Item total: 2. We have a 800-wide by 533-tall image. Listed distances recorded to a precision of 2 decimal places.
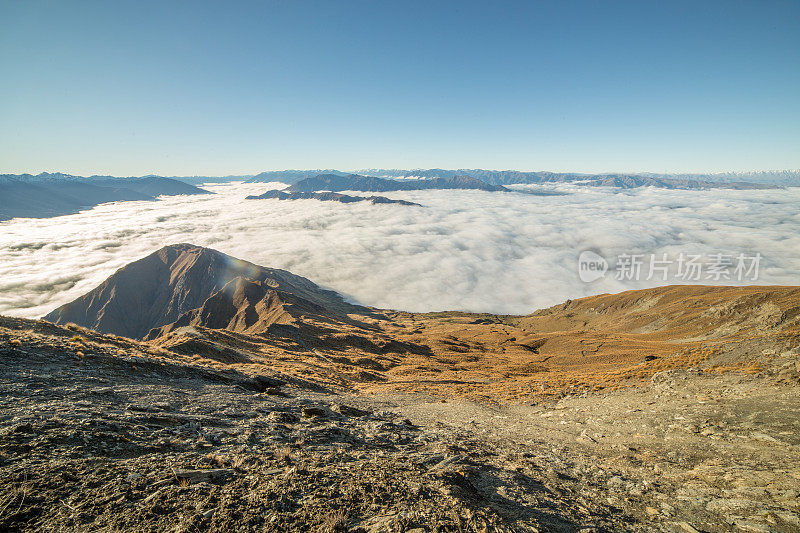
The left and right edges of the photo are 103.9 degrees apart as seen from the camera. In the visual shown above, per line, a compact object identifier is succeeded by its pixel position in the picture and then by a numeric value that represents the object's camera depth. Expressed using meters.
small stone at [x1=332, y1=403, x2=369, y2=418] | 14.01
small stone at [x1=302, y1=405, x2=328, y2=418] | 12.57
